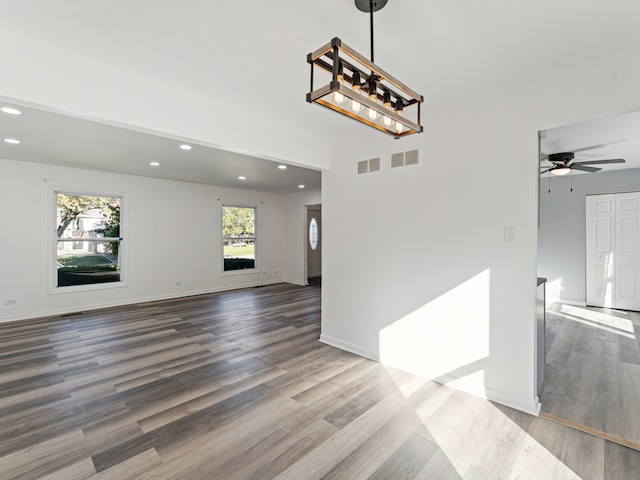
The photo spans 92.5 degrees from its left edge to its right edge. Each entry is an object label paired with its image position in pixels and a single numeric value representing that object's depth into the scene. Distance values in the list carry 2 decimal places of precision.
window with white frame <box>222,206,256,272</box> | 7.70
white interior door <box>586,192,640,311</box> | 5.45
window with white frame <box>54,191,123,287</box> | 5.47
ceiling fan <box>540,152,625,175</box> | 4.21
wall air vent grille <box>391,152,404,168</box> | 3.16
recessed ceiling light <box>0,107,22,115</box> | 2.86
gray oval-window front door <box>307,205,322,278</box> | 9.03
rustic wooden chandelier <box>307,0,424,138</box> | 1.26
